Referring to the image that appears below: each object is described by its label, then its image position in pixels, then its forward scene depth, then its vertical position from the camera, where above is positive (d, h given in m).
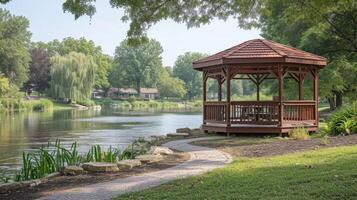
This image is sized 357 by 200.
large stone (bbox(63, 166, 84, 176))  9.29 -1.34
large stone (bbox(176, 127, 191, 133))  18.45 -1.01
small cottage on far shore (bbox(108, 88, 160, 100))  109.12 +3.01
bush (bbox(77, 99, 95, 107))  71.79 +0.46
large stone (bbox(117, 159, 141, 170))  9.73 -1.26
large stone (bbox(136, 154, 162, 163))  10.50 -1.24
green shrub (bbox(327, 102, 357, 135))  14.95 -0.59
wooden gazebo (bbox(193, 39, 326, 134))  16.25 +0.11
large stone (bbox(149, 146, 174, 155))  11.75 -1.20
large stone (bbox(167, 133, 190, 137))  16.99 -1.11
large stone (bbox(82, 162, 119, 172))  9.44 -1.28
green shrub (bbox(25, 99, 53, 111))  65.25 +0.06
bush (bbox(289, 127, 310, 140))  15.11 -0.97
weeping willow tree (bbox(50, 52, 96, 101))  65.19 +4.15
